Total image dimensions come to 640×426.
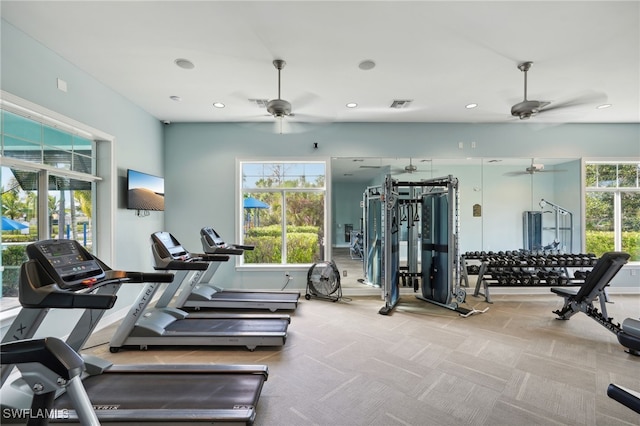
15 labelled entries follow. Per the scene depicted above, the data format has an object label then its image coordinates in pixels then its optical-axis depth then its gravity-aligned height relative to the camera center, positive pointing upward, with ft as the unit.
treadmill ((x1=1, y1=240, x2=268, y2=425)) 6.05 -4.44
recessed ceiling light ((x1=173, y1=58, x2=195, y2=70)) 10.85 +5.80
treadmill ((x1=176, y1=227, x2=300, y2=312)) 14.28 -4.49
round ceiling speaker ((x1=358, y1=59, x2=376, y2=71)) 11.01 +5.82
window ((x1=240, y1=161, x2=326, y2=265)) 18.31 +0.15
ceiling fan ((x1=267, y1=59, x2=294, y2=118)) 10.94 +4.18
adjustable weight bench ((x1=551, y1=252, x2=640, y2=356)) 11.46 -3.40
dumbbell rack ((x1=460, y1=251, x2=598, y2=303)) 15.92 -3.28
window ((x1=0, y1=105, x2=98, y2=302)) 9.29 +1.09
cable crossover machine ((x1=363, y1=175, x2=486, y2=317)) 14.52 -1.48
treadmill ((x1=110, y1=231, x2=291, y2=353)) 10.47 -4.50
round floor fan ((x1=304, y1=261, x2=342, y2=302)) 16.80 -4.04
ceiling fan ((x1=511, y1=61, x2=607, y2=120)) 10.75 +4.03
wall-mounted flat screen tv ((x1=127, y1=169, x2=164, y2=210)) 14.17 +1.19
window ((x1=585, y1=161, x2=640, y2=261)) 18.42 +0.36
